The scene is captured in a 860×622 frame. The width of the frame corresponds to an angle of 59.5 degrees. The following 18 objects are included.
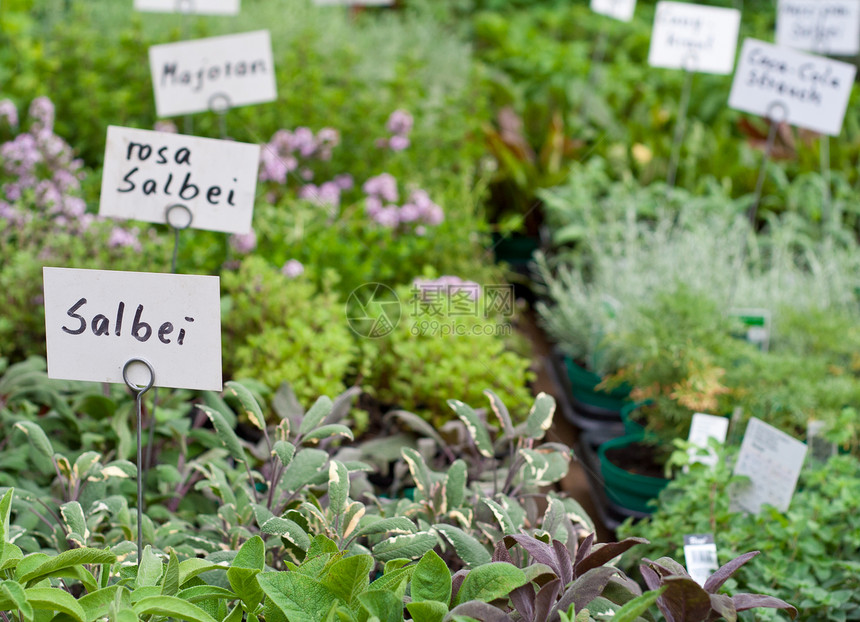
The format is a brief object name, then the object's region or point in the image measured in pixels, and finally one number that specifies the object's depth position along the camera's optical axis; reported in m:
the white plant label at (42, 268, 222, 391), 1.02
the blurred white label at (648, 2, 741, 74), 2.63
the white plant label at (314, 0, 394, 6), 4.25
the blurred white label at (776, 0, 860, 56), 2.80
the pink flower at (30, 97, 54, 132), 2.13
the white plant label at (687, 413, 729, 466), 1.65
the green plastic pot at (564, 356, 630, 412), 2.21
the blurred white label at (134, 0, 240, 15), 2.49
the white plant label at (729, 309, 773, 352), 2.19
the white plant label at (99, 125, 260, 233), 1.38
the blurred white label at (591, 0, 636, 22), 3.02
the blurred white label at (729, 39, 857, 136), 2.20
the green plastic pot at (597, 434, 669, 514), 1.75
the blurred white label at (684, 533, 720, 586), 1.28
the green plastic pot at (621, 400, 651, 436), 1.97
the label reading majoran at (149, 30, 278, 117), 1.87
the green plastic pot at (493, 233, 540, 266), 3.00
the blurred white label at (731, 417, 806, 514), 1.43
